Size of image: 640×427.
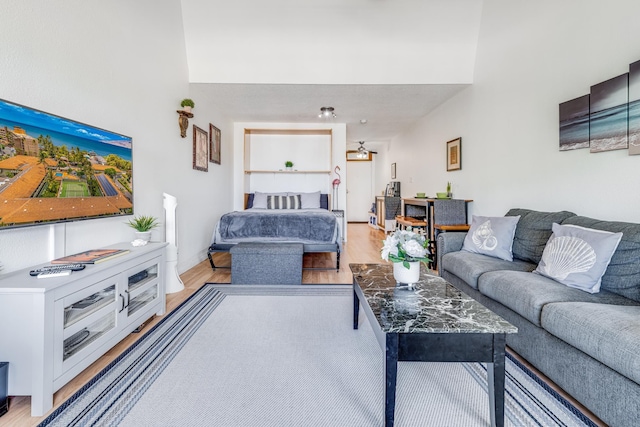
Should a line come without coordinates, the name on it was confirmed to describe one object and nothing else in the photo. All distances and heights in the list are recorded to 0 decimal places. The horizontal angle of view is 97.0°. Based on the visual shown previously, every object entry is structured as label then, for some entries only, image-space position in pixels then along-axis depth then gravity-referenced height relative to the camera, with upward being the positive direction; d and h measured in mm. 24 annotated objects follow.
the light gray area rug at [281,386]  1314 -937
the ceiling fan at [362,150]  8517 +1919
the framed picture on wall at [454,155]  4203 +908
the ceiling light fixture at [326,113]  4950 +1811
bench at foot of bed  3795 -479
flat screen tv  1489 +270
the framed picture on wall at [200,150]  4008 +933
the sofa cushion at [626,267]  1633 -312
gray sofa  1187 -529
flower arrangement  1591 -199
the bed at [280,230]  3875 -242
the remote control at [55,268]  1496 -311
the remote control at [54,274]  1452 -323
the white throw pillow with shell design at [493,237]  2531 -220
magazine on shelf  1713 -287
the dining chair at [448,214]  3883 -9
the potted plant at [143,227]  2439 -132
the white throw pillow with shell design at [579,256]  1691 -268
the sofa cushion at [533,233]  2291 -164
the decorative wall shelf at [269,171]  5983 +885
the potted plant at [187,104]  3452 +1328
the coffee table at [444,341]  1173 -534
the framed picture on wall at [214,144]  4664 +1166
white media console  1314 -581
